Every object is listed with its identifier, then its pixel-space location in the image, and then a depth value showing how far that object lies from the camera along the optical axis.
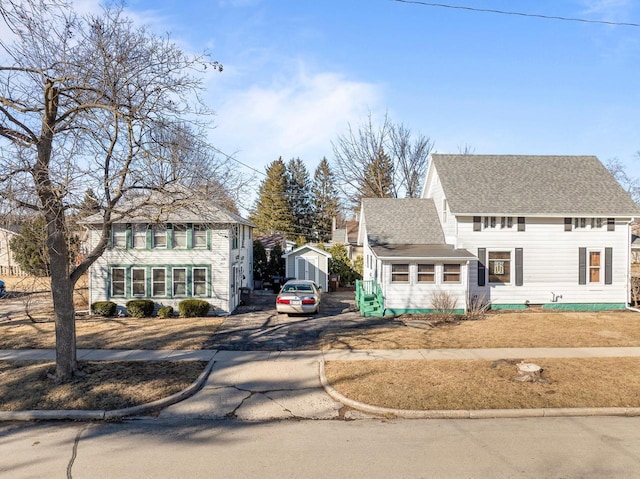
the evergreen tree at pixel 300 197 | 55.38
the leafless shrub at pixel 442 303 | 17.39
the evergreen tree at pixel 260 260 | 30.74
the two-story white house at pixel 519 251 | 17.72
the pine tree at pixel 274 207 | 52.22
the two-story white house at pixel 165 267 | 18.62
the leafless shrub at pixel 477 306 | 17.02
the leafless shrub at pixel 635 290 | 19.55
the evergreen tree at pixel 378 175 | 39.31
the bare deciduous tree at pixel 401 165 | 39.47
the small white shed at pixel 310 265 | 27.58
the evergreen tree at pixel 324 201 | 56.94
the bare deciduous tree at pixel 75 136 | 8.09
